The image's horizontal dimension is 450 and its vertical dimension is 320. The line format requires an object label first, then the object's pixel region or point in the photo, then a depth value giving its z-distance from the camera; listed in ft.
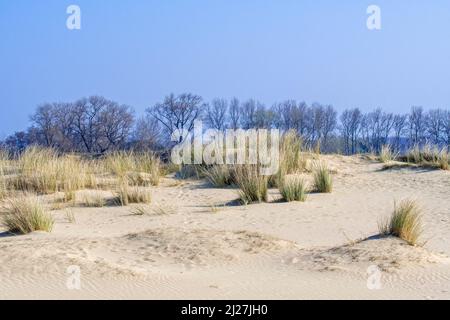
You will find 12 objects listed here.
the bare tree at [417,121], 135.74
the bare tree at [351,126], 140.26
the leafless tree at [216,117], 131.54
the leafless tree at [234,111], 136.25
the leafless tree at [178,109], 122.11
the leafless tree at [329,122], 137.49
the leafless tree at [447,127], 119.69
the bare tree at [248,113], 128.73
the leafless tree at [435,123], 128.06
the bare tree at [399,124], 141.79
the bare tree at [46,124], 117.08
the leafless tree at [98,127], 124.16
